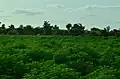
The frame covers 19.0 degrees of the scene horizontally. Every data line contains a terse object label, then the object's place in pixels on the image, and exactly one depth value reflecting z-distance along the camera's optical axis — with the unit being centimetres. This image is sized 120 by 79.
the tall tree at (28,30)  8453
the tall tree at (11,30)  8012
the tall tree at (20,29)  8712
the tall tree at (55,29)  8742
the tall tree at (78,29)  8269
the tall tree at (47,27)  8881
